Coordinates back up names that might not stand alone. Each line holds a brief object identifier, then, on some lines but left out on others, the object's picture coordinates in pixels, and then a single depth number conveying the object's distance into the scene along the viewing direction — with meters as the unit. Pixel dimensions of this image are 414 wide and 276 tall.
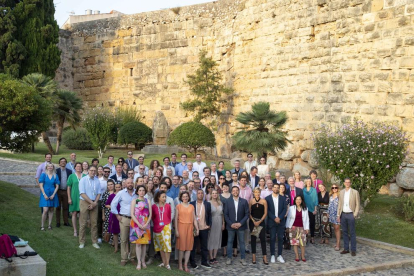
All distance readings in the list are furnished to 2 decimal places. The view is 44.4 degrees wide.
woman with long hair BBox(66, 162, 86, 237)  10.16
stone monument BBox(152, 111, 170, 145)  22.47
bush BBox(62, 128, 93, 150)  23.61
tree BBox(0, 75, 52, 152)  11.64
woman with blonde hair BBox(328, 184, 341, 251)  10.62
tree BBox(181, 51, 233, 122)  21.38
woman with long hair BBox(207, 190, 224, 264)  9.46
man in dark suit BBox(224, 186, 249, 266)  9.38
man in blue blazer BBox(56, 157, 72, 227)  10.84
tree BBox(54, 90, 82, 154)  21.44
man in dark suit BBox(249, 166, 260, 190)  11.58
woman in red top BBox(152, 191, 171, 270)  8.79
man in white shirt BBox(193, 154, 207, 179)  12.39
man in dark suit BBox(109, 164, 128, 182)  10.92
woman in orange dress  8.83
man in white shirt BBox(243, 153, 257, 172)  12.73
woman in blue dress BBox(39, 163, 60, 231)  10.27
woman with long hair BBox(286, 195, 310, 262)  9.71
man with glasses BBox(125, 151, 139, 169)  12.51
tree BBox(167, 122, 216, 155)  19.09
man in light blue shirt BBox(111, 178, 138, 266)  8.74
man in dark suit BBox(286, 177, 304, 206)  10.50
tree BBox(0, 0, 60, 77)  23.66
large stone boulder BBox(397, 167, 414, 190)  13.21
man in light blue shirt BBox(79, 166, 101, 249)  9.55
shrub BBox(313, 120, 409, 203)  12.36
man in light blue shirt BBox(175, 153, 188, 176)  12.27
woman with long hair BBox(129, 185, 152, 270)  8.57
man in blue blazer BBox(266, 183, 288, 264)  9.62
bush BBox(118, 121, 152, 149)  22.31
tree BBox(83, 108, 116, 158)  20.80
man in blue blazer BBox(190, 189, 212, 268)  9.11
